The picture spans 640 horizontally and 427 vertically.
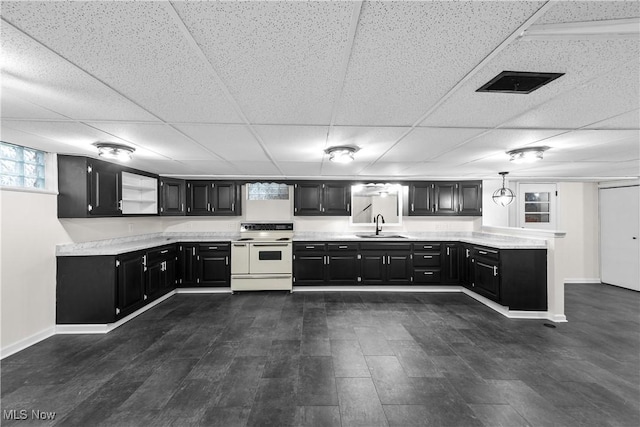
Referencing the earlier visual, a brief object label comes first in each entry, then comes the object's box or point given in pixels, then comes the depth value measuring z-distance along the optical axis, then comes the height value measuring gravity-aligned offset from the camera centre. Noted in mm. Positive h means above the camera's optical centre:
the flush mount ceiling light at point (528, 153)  2940 +678
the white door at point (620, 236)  5113 -458
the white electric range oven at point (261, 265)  4930 -927
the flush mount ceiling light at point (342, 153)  2816 +655
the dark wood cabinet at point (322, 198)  5363 +330
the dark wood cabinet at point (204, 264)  4930 -917
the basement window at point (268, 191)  5398 +478
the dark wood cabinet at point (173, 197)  4871 +347
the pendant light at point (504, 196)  4848 +322
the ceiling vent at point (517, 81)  1356 +704
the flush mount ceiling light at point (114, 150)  2731 +681
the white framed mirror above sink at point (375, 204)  5586 +215
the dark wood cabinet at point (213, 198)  5277 +334
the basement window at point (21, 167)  2775 +539
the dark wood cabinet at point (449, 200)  5418 +286
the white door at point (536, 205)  5824 +187
